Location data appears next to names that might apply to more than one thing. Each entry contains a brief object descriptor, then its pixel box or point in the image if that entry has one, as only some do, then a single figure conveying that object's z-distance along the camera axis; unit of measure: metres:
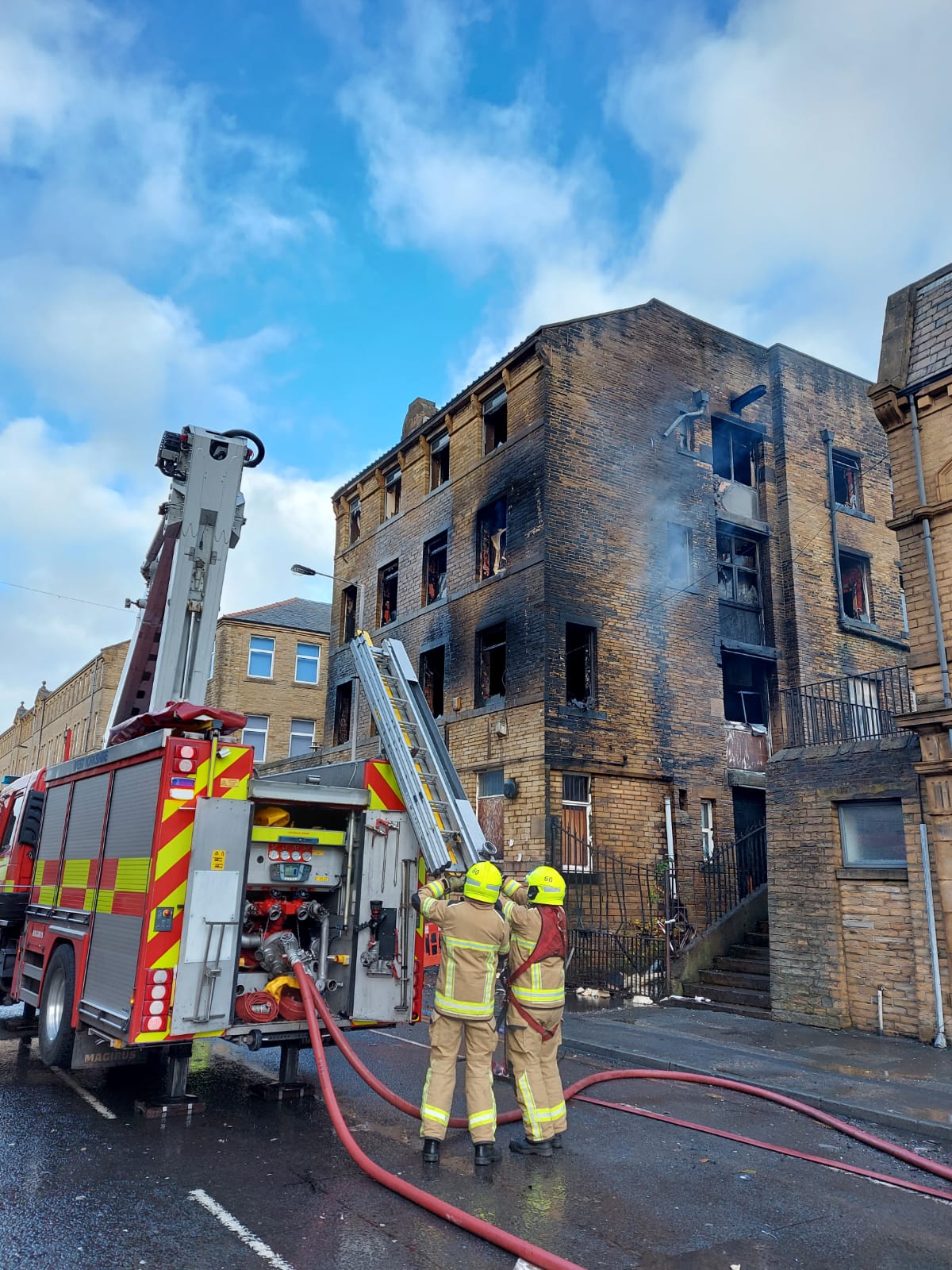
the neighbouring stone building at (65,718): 41.94
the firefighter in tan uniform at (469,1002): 5.30
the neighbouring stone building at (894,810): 10.15
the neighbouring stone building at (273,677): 31.88
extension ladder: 7.02
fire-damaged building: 16.20
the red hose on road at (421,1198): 3.87
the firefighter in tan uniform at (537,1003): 5.57
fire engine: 5.92
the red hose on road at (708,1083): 5.64
